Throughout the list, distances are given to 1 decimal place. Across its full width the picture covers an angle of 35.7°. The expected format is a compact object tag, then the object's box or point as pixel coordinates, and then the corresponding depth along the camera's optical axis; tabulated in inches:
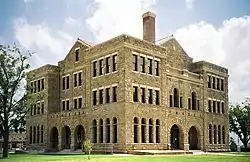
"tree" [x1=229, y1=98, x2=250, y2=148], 1872.5
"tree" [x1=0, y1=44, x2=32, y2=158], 1074.7
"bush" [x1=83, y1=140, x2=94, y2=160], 858.5
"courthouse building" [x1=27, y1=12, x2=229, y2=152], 1136.8
